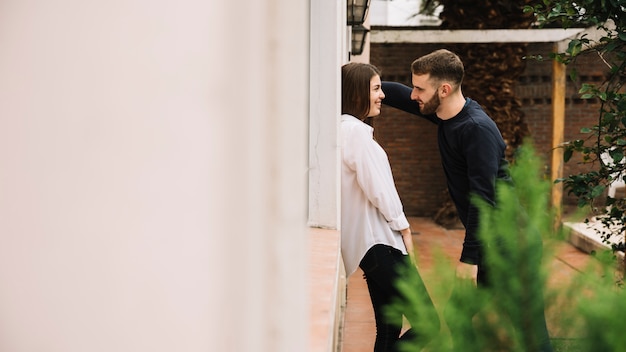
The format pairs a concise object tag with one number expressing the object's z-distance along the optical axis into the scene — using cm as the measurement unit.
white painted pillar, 345
